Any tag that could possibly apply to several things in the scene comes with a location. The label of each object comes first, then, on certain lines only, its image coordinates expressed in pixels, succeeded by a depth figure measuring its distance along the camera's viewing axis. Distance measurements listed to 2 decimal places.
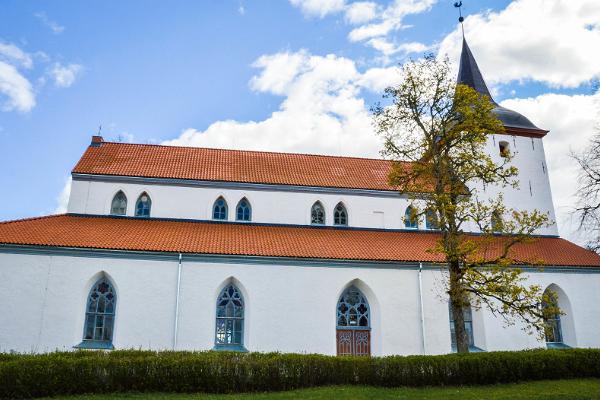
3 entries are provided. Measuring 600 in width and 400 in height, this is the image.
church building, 19.48
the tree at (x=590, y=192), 19.06
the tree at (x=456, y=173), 16.64
